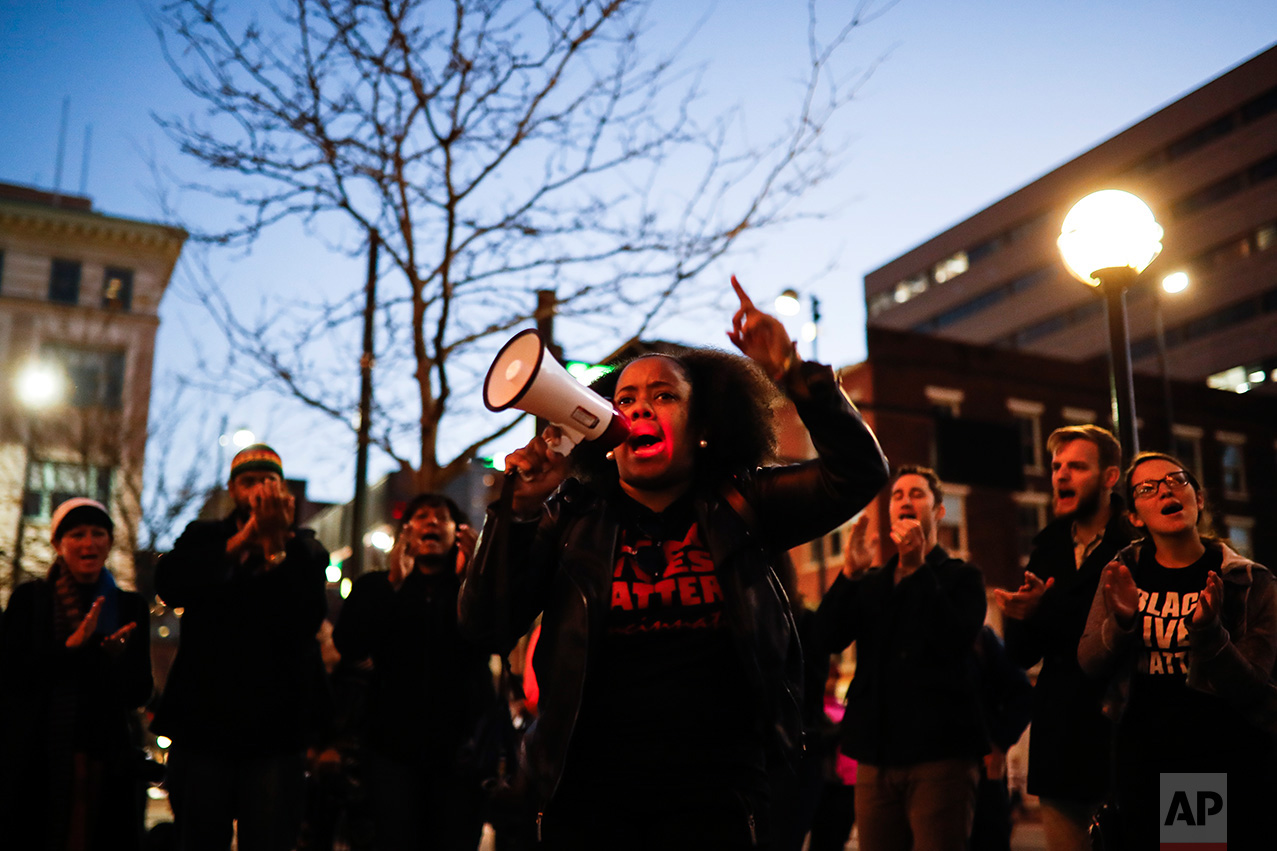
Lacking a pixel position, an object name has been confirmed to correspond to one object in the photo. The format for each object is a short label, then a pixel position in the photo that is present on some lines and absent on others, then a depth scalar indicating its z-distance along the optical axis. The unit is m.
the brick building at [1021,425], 29.64
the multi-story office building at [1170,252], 44.56
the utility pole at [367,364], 9.21
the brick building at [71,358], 22.52
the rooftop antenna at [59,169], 42.39
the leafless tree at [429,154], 8.49
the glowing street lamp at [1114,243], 5.92
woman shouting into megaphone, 2.63
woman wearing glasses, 3.67
